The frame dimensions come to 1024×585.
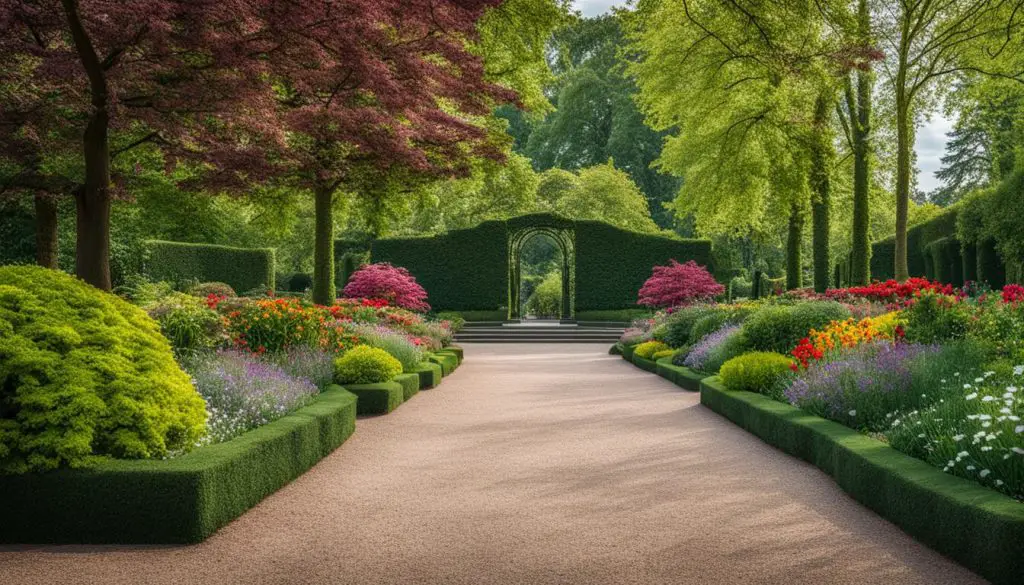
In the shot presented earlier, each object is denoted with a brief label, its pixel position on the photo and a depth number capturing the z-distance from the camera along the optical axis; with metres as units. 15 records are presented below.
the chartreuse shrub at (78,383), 4.39
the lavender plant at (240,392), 6.00
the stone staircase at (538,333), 24.98
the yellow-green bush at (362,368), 9.62
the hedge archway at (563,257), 29.70
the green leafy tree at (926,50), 18.50
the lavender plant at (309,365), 8.95
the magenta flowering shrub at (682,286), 21.06
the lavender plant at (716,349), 11.11
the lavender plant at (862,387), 6.38
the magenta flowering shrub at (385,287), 19.11
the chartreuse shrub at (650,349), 15.63
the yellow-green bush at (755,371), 8.94
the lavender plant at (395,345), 11.86
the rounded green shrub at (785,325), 10.64
